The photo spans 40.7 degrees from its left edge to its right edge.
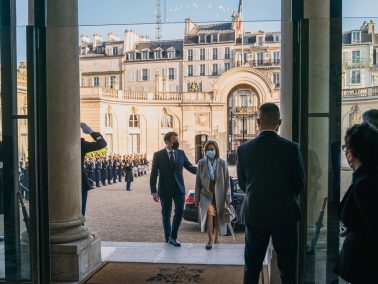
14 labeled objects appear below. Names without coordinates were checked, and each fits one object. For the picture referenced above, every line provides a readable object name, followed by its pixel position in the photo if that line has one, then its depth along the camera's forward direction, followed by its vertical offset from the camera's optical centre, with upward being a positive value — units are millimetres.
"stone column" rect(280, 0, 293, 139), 4844 +628
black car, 10656 -1624
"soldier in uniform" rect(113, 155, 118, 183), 24391 -1630
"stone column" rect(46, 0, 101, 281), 5180 -66
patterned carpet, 5547 -1620
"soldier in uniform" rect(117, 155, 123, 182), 24334 -1678
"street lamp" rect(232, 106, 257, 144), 47825 +2054
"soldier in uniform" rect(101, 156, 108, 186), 24438 -1783
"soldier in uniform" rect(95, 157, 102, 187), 24234 -1816
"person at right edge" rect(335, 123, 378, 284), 2721 -437
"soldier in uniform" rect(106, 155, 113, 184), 24328 -1629
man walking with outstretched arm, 7527 -670
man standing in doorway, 3795 -515
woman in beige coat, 7246 -794
